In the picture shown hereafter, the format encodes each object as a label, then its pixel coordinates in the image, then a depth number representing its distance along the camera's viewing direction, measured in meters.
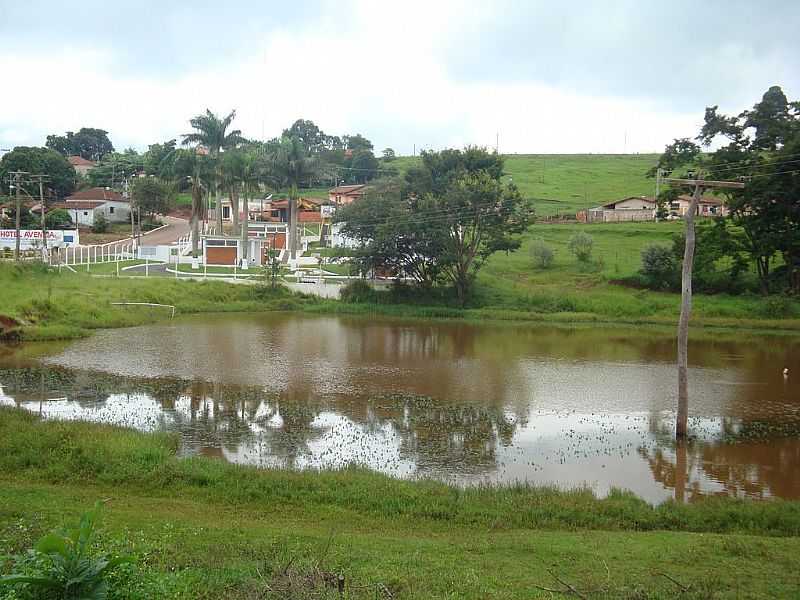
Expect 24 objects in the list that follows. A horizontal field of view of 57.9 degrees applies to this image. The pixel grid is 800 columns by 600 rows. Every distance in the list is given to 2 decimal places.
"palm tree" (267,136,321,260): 63.88
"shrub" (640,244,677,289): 48.66
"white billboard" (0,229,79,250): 61.50
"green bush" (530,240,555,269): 55.56
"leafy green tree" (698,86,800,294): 43.66
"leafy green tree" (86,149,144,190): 98.81
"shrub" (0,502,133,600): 6.30
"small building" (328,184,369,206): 87.31
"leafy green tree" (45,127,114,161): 120.94
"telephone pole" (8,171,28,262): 45.69
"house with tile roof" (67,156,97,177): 106.81
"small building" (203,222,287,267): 64.12
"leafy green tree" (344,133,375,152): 133.50
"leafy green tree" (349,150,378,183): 110.50
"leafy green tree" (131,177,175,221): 79.25
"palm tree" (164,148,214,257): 64.25
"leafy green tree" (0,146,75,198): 84.19
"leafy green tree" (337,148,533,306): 47.69
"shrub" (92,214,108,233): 75.75
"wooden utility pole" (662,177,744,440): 18.84
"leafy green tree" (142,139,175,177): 95.81
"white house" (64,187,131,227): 79.69
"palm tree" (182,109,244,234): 66.44
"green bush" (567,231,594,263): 55.81
